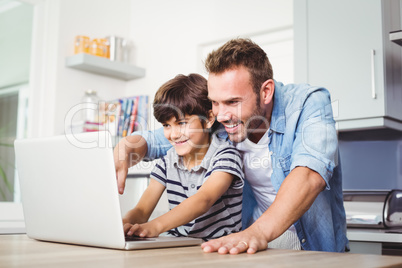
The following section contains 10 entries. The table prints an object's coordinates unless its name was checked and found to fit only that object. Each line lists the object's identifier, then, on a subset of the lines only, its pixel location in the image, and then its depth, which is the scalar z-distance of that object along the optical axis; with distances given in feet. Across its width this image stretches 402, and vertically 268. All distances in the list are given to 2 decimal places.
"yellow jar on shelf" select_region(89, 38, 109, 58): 10.10
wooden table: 2.20
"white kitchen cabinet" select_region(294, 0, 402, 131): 6.84
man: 3.92
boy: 4.11
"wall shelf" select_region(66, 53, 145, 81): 9.66
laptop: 2.74
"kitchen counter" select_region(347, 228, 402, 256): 5.75
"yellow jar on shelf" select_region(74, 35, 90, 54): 9.89
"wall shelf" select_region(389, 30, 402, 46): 6.09
